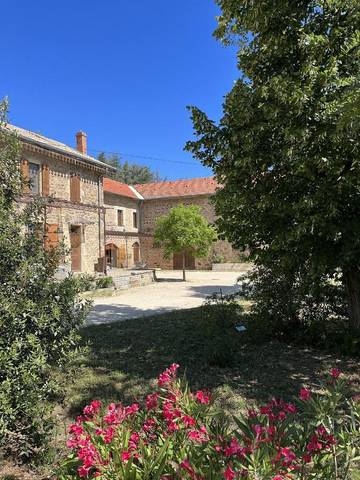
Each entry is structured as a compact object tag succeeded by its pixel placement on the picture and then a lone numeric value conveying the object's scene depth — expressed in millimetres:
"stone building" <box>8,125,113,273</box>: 18109
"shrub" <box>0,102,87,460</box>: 2625
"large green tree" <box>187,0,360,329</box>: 4293
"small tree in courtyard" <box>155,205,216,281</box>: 18812
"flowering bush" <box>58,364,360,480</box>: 1771
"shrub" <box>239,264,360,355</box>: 6137
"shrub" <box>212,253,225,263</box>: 30531
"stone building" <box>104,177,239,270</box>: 28594
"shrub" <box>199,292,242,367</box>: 5207
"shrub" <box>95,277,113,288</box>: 14531
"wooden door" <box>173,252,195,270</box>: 31022
